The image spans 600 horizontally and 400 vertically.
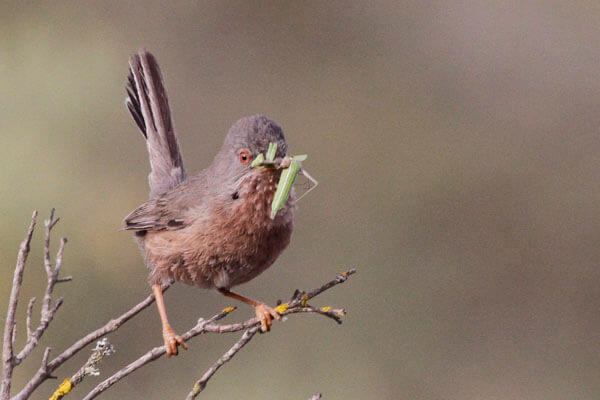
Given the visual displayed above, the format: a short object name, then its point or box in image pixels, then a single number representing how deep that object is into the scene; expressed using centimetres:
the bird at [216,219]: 725
